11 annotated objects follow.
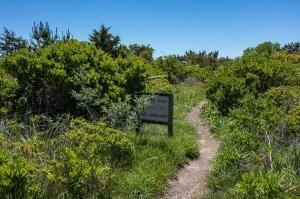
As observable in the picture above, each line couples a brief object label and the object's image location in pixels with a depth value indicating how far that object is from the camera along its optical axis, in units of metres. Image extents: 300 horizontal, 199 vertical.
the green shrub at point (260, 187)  3.20
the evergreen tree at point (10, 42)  15.11
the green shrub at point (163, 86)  11.53
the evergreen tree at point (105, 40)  11.96
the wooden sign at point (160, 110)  6.17
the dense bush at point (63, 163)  3.21
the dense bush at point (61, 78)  6.08
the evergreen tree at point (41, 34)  12.61
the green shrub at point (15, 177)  3.11
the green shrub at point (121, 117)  5.35
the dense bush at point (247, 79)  8.92
